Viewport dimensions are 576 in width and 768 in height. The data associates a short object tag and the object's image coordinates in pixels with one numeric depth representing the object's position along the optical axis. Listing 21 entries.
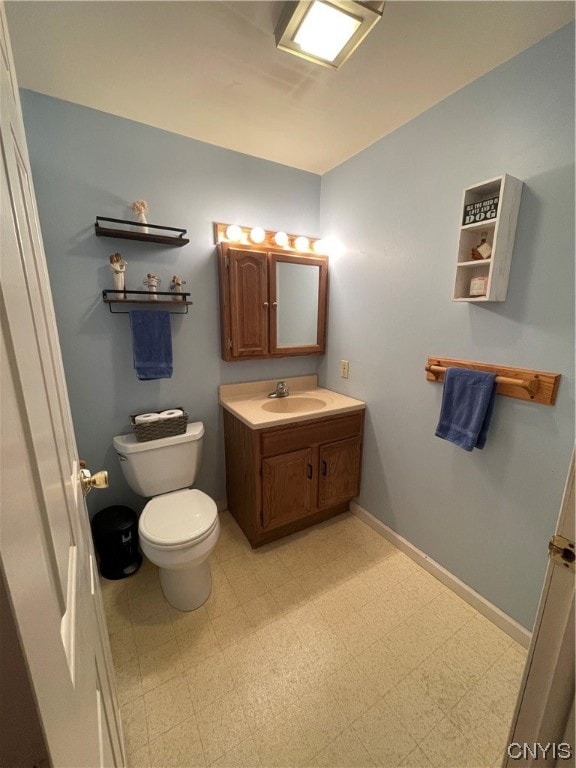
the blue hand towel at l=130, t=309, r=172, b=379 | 1.66
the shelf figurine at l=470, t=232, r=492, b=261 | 1.27
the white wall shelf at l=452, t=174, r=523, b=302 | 1.17
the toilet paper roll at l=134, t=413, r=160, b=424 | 1.66
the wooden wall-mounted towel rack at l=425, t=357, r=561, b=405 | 1.18
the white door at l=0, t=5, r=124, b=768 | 0.28
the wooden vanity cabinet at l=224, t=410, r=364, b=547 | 1.74
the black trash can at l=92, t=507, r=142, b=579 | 1.62
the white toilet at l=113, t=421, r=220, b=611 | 1.37
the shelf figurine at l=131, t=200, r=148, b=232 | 1.59
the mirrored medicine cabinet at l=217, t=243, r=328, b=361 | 1.86
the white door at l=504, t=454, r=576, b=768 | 0.65
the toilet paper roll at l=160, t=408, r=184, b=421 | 1.71
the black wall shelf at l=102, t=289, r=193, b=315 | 1.59
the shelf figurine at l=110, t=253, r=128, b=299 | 1.58
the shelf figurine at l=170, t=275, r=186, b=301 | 1.75
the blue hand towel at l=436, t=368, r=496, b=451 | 1.33
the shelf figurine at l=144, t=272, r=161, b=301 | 1.68
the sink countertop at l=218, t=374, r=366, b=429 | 1.72
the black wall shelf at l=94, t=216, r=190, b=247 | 1.53
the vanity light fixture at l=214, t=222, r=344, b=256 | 1.88
